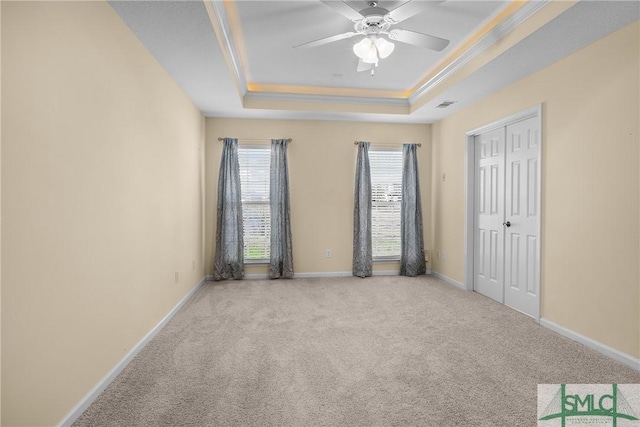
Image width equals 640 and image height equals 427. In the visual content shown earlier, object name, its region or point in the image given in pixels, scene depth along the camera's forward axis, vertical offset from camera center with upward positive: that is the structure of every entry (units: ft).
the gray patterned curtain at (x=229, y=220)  16.58 -0.85
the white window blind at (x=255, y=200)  17.20 +0.14
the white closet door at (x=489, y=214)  13.15 -0.51
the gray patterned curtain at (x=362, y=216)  17.38 -0.70
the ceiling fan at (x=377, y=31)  7.65 +4.31
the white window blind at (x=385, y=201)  18.06 +0.06
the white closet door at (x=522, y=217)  11.23 -0.55
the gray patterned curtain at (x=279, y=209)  16.89 -0.32
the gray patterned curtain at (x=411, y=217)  17.72 -0.78
